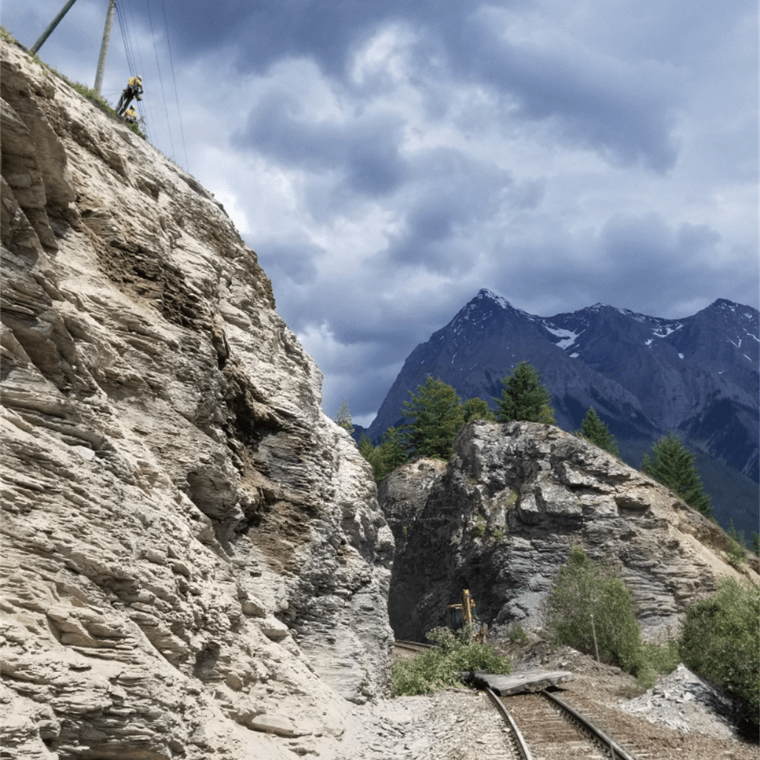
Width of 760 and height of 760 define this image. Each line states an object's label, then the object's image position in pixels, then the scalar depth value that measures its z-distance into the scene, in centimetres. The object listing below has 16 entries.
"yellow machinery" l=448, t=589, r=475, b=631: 3906
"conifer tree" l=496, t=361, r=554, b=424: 5458
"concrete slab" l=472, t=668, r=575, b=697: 1877
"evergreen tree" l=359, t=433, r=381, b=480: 6170
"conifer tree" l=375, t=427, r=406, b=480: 6075
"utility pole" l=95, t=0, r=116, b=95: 1775
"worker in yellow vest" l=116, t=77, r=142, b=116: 1738
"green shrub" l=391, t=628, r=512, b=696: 2008
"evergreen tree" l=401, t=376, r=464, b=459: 5747
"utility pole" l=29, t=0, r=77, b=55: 1521
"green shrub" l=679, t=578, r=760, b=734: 1708
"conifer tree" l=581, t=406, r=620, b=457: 5512
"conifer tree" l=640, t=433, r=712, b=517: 5125
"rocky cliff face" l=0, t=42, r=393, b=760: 624
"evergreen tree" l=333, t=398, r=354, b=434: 6706
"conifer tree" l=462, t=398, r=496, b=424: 5861
